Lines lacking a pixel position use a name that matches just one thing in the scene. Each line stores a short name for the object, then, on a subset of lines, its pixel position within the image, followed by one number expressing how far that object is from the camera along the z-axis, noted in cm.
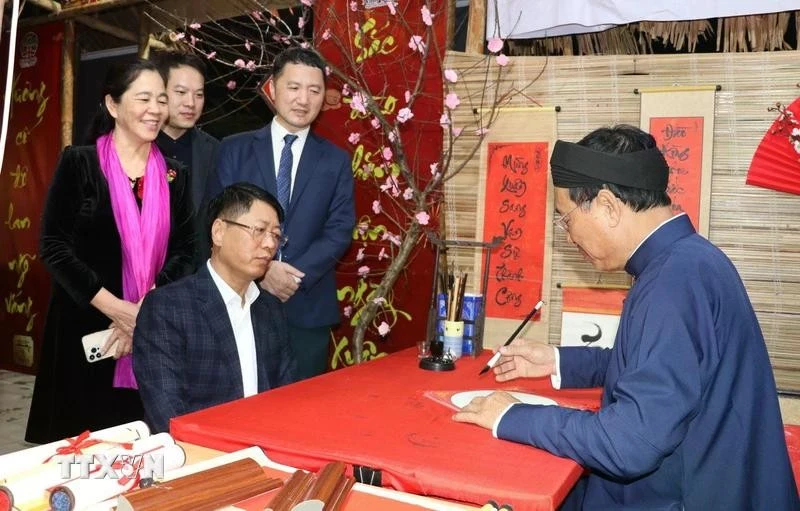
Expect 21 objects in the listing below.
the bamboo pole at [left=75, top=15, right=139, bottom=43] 554
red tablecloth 121
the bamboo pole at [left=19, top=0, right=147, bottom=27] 505
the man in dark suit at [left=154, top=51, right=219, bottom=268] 308
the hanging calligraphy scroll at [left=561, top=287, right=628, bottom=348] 284
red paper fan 260
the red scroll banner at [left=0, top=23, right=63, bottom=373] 573
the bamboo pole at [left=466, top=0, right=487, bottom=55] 326
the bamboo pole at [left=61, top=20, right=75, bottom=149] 559
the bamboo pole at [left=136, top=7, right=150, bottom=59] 518
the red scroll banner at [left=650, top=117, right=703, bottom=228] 276
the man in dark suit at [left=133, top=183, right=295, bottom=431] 196
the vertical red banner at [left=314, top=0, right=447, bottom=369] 364
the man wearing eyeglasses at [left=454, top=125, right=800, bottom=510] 126
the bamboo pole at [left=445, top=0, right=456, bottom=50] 344
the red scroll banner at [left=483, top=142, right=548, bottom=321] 304
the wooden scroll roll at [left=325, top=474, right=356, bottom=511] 109
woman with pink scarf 265
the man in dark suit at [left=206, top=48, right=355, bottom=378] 297
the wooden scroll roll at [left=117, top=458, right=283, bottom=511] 101
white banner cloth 272
